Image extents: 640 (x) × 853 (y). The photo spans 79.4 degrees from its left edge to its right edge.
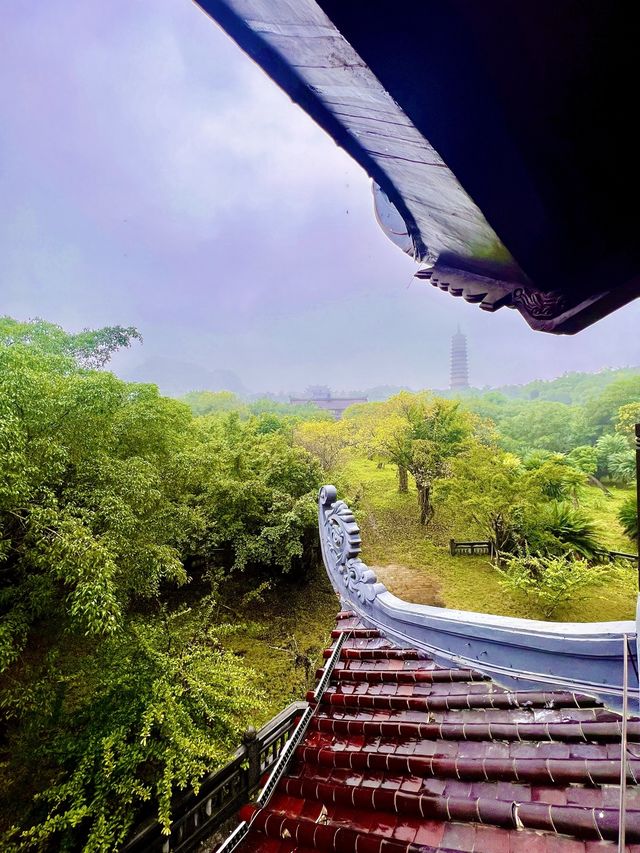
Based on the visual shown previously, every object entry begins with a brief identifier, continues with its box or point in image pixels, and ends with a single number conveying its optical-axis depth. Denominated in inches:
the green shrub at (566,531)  397.4
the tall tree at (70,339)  372.8
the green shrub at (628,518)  417.7
